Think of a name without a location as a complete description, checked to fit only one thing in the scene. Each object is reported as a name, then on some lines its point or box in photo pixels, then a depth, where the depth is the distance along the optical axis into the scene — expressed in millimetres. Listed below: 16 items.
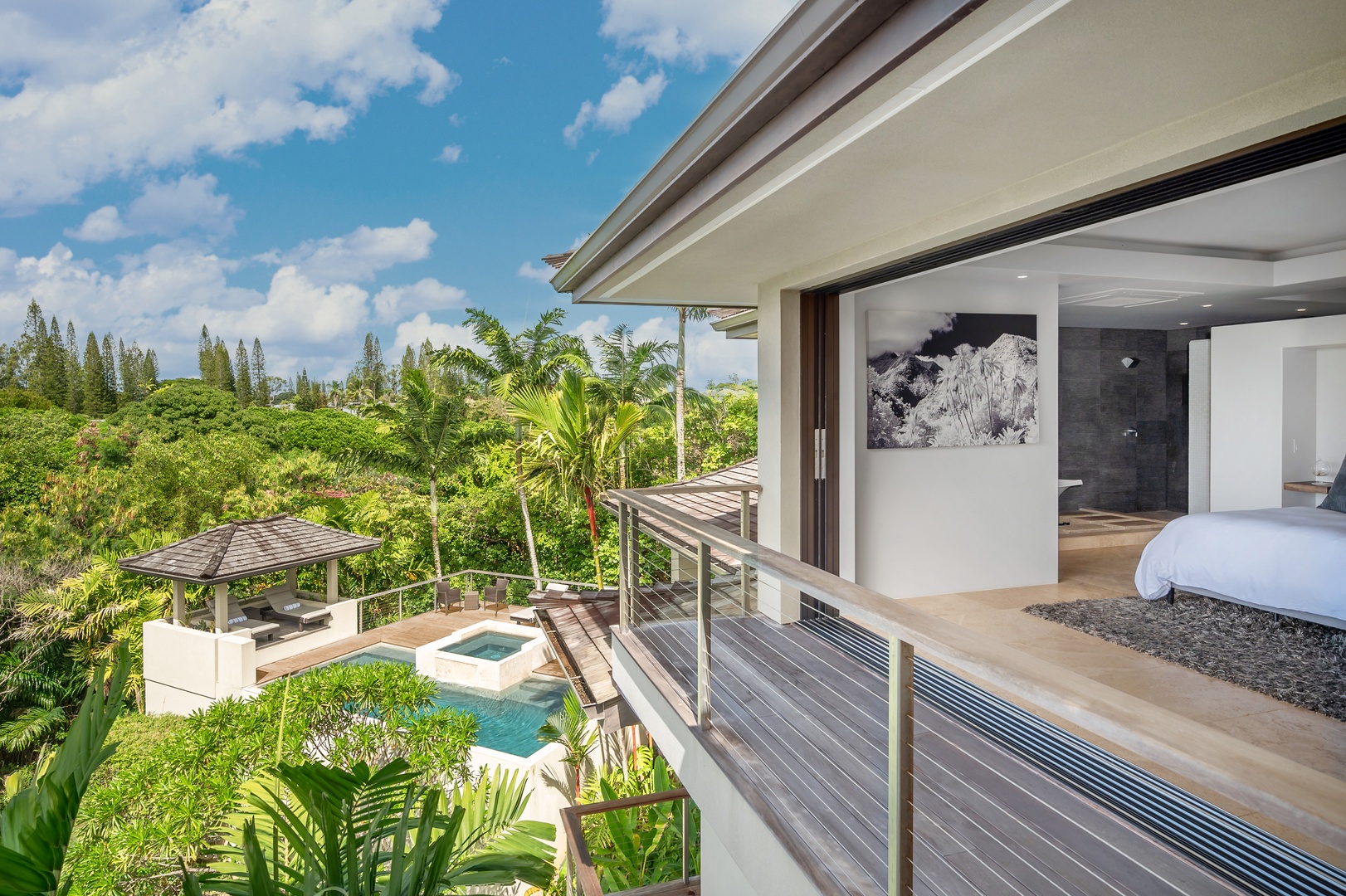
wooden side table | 6938
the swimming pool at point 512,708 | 9695
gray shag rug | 3701
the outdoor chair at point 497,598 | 14008
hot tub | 10758
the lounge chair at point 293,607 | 12422
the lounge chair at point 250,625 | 11734
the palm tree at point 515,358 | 14836
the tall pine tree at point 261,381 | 34906
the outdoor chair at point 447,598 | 14008
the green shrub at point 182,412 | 21297
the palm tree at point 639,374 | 15664
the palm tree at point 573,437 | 11109
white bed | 4262
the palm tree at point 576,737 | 6715
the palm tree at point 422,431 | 15219
